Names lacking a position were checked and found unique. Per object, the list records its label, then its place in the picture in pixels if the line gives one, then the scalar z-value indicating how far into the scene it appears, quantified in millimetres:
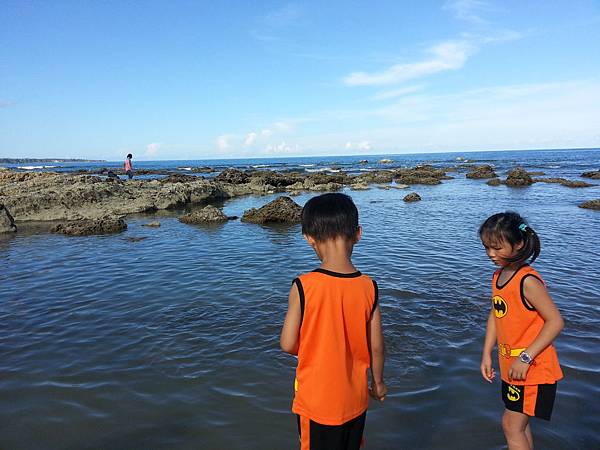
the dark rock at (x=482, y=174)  35375
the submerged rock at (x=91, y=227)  12719
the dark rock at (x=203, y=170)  62019
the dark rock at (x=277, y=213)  14789
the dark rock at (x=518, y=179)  27719
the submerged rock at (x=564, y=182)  25484
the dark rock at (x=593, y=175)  31094
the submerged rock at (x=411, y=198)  21130
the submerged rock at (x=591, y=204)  16312
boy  2146
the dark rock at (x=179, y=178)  31959
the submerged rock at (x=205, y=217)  14871
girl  2539
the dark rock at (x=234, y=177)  32781
